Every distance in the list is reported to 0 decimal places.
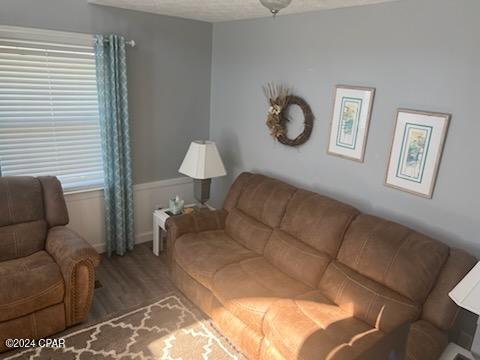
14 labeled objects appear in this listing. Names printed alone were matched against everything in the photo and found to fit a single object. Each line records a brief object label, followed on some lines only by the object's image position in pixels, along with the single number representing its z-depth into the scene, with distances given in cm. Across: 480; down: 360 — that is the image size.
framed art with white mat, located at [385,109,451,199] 222
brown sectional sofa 197
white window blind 279
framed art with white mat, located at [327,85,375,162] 258
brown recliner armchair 225
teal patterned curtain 309
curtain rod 320
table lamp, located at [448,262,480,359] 140
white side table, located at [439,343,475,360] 187
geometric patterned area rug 232
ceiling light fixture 165
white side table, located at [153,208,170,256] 344
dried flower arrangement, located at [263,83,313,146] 303
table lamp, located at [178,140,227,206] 327
